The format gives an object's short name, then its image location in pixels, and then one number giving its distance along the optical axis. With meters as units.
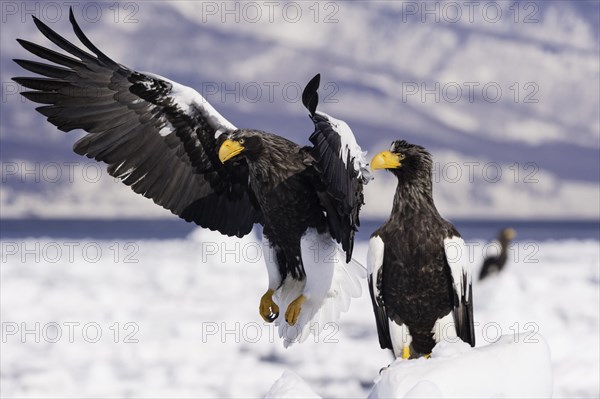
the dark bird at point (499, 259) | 25.77
